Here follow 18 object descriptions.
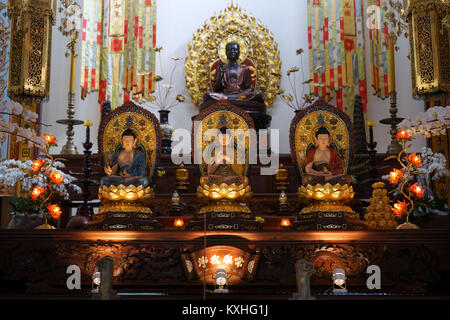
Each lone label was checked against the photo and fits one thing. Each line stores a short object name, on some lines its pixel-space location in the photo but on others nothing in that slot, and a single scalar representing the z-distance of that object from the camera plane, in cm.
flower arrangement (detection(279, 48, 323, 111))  748
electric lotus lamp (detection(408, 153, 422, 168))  414
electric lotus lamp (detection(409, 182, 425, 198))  404
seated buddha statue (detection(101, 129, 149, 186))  407
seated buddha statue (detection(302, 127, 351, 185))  405
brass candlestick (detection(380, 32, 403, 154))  566
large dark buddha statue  715
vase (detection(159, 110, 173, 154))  631
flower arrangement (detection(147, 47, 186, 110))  778
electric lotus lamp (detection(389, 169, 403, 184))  412
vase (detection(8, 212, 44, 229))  410
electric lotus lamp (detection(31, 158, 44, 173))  419
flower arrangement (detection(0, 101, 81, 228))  388
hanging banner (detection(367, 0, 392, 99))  732
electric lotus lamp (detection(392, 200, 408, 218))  405
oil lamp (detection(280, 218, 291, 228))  443
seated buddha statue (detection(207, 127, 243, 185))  409
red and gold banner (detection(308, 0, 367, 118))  745
